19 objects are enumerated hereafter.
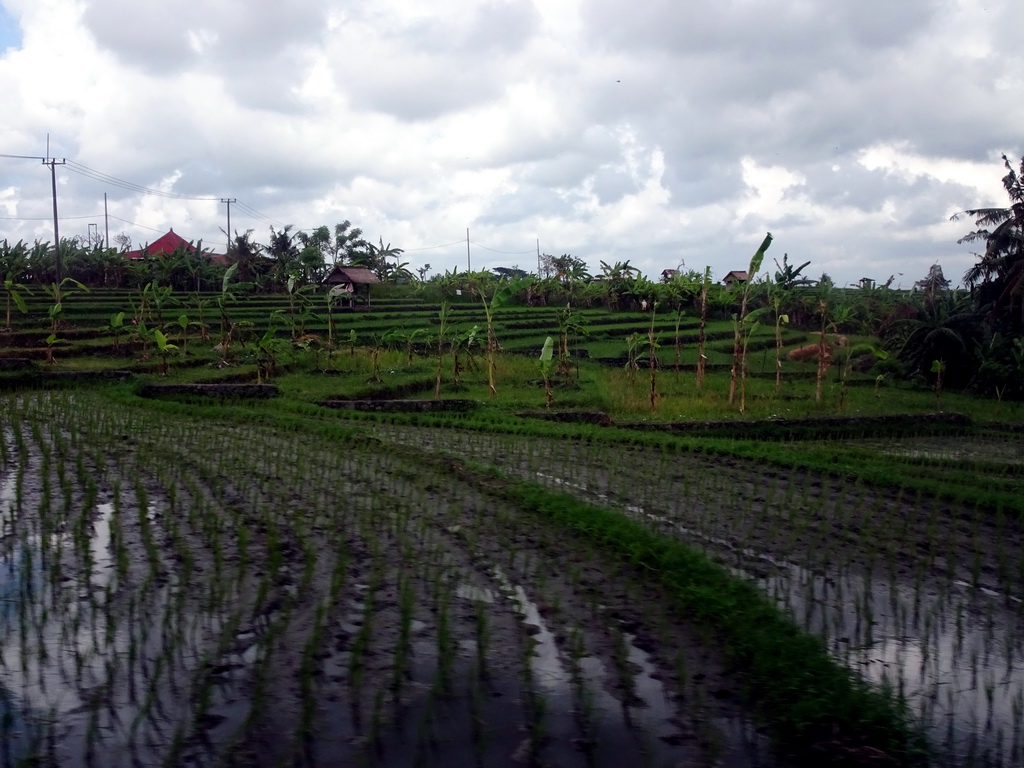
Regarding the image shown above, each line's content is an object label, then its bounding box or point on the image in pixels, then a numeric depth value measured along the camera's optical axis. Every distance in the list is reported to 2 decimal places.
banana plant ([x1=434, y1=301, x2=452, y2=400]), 16.10
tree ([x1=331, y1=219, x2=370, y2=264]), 45.69
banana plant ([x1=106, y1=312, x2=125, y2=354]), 19.11
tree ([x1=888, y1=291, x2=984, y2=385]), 20.89
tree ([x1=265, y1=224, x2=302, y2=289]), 35.44
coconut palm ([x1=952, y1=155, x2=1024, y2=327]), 23.67
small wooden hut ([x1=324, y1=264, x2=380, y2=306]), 33.00
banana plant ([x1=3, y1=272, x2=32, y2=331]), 20.19
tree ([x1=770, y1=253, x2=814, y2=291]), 19.95
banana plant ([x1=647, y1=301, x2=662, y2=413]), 15.07
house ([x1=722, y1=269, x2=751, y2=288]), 40.60
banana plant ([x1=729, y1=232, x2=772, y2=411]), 15.64
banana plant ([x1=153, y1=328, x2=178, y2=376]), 16.29
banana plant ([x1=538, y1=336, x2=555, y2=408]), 14.98
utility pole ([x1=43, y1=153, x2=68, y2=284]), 31.37
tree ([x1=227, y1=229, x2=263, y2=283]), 36.66
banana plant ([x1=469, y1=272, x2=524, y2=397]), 15.47
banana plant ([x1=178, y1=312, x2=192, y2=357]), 18.91
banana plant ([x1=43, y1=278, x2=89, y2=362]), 17.90
